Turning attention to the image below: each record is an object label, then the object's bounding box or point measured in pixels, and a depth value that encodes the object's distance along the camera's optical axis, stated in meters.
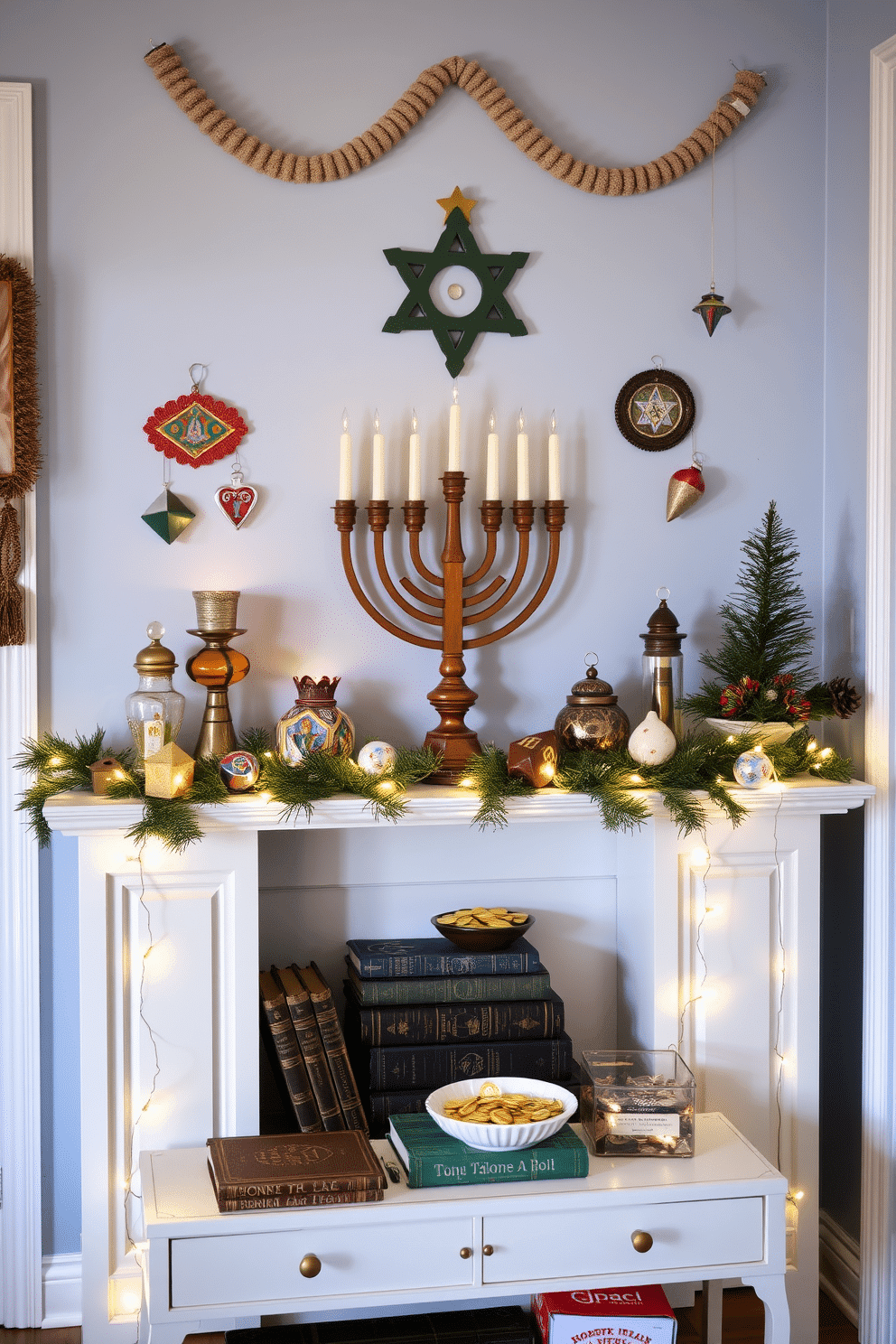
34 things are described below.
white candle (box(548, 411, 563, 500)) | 2.07
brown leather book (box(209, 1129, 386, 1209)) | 1.65
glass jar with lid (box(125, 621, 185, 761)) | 1.90
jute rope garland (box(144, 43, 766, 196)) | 1.99
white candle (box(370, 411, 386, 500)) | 2.01
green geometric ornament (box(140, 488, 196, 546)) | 2.03
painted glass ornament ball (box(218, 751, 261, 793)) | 1.86
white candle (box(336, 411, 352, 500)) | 2.01
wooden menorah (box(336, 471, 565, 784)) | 2.03
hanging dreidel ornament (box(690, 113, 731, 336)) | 2.12
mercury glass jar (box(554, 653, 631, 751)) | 2.01
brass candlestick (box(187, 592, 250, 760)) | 1.97
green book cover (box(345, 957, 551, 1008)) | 1.94
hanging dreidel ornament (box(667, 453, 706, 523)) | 2.15
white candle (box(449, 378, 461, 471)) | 2.03
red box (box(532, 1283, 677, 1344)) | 1.81
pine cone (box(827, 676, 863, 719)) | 2.06
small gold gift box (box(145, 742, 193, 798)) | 1.80
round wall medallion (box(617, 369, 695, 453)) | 2.16
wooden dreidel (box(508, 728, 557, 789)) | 1.93
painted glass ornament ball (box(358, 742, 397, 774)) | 1.91
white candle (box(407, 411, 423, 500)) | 2.01
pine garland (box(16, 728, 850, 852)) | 1.82
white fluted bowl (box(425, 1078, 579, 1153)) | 1.72
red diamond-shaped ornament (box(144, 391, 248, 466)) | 2.04
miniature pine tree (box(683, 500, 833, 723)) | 2.03
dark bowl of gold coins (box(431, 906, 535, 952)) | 1.98
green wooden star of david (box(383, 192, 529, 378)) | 2.09
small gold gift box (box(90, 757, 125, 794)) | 1.83
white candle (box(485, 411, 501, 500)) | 2.04
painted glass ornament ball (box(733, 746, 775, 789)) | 1.93
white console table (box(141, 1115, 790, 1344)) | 1.63
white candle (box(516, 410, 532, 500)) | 2.03
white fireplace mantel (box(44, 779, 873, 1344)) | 1.85
